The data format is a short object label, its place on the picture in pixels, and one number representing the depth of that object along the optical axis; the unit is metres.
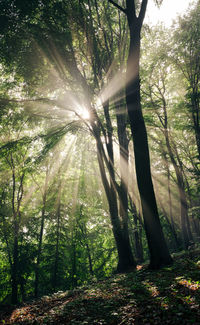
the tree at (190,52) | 12.34
